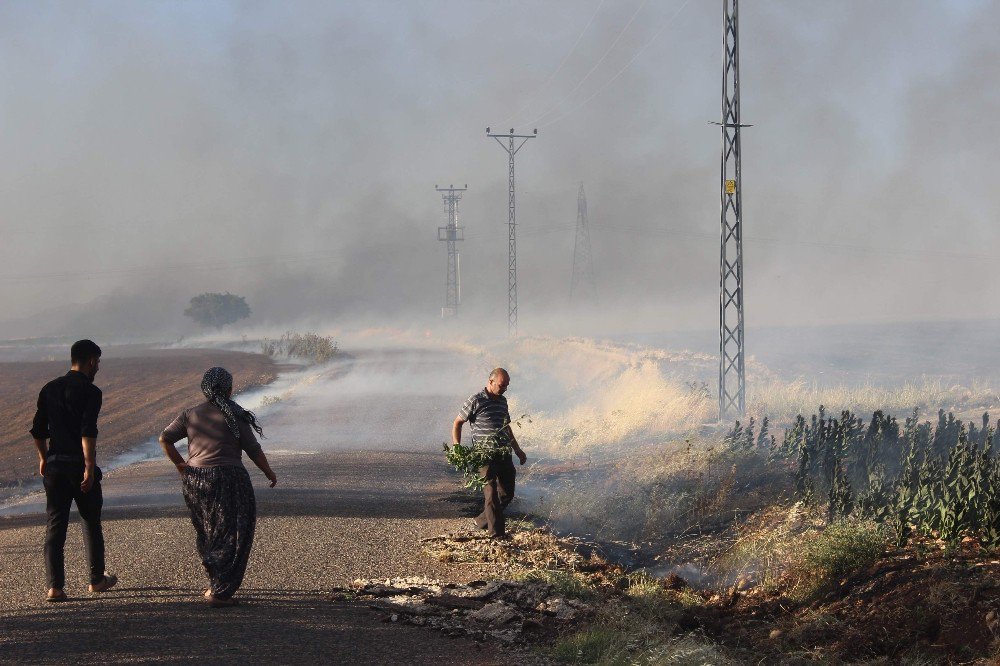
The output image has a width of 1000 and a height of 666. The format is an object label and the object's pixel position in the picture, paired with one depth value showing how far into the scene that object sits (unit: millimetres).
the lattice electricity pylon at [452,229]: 78438
